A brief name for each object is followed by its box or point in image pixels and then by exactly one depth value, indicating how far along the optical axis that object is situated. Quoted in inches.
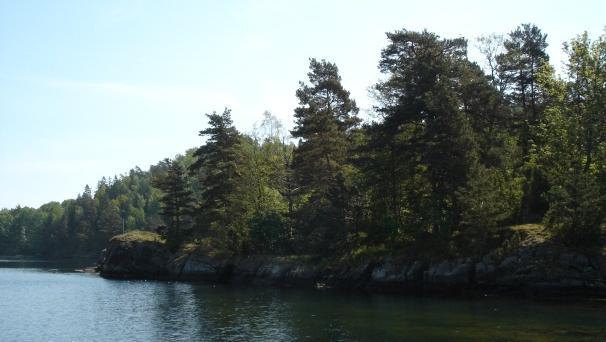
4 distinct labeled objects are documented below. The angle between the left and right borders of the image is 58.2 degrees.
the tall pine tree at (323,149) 2309.3
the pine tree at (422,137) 1914.4
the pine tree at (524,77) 2370.8
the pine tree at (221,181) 2731.3
